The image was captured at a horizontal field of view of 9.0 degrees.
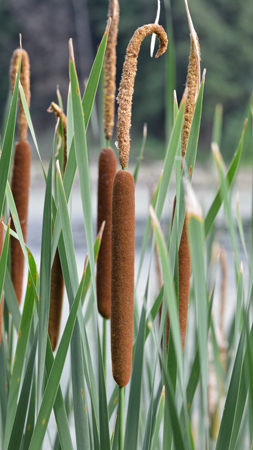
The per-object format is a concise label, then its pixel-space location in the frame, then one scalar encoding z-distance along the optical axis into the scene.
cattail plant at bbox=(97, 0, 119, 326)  1.33
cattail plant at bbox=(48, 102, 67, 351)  1.37
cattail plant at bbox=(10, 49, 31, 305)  1.38
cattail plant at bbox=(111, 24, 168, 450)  1.19
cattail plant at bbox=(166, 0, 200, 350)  1.21
